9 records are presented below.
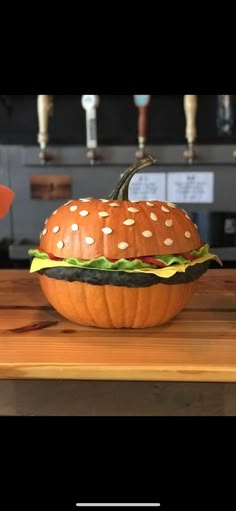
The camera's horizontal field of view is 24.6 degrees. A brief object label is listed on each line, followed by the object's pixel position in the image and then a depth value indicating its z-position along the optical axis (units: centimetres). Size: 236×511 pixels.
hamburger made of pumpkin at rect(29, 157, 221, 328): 79
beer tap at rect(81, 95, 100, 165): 205
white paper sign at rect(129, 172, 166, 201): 218
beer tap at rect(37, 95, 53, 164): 201
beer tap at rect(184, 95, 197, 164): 202
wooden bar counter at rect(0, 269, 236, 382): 69
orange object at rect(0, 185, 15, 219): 89
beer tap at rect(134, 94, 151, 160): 207
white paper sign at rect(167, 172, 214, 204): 215
